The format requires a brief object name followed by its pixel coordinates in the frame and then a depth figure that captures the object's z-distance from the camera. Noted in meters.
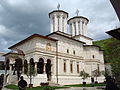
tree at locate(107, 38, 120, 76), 11.48
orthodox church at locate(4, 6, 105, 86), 16.74
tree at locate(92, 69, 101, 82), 20.26
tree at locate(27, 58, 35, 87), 14.22
